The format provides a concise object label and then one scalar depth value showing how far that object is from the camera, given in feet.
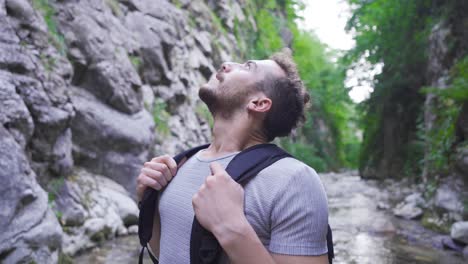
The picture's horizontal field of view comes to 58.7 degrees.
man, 4.27
